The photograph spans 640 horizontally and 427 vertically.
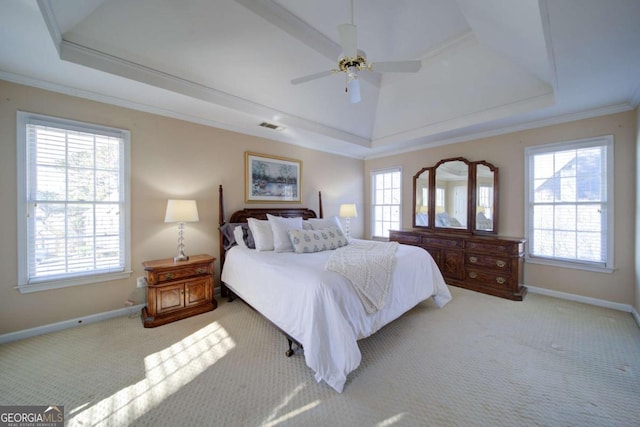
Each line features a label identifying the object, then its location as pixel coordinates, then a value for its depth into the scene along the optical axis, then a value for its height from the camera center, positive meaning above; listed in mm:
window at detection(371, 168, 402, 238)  5398 +276
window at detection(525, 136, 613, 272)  3154 +123
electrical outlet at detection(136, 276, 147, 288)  3010 -868
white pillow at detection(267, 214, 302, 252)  3189 -245
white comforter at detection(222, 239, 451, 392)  1801 -801
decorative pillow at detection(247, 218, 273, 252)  3205 -291
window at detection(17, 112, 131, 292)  2436 +109
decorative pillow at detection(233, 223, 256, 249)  3365 -336
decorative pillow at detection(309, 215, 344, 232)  3794 -172
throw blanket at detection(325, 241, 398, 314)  2098 -545
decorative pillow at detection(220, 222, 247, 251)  3498 -327
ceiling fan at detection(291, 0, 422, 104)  1938 +1330
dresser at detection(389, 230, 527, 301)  3461 -752
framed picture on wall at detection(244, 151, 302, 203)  4027 +605
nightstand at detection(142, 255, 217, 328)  2697 -915
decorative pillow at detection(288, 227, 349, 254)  3096 -369
